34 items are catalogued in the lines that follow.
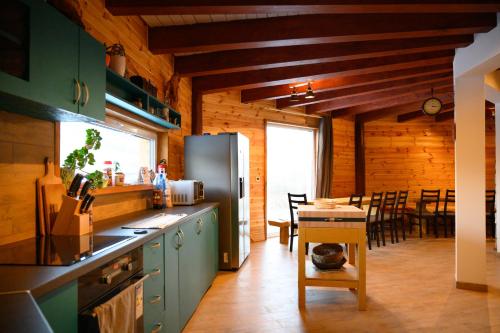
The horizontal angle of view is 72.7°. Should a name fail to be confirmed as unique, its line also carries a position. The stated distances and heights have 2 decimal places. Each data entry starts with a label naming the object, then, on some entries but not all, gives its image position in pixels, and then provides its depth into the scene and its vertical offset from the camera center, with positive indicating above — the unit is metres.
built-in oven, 1.30 -0.52
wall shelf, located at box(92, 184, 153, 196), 2.36 -0.13
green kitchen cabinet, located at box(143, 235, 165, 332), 1.87 -0.65
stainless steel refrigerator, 4.07 -0.05
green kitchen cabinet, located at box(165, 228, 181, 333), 2.19 -0.73
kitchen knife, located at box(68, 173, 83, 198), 1.86 -0.07
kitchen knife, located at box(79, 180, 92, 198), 1.89 -0.09
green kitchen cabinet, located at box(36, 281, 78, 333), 1.10 -0.46
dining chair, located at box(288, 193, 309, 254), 5.14 -0.74
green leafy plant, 2.03 +0.08
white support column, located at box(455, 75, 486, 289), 3.44 -0.12
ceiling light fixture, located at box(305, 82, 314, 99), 4.94 +1.15
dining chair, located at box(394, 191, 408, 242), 6.01 -0.76
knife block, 1.82 -0.26
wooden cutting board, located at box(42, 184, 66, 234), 1.84 -0.16
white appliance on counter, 3.60 -0.21
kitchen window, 2.29 +0.23
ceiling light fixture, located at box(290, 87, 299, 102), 5.24 +1.18
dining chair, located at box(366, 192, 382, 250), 5.36 -0.77
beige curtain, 6.85 +0.19
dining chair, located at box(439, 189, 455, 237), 6.33 -0.82
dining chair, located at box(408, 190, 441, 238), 6.41 -0.79
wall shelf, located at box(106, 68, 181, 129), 2.38 +0.63
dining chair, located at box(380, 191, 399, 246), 5.69 -0.77
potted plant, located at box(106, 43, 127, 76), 2.40 +0.81
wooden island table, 2.98 -0.57
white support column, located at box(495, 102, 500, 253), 5.24 +0.10
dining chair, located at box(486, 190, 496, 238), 6.21 -0.75
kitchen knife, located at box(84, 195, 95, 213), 1.88 -0.18
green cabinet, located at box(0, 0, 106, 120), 1.32 +0.48
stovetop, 1.34 -0.35
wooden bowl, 3.24 -0.83
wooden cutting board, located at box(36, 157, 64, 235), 1.83 -0.17
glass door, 6.35 +0.11
